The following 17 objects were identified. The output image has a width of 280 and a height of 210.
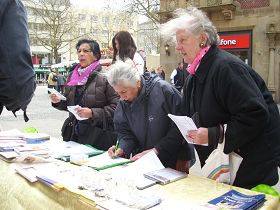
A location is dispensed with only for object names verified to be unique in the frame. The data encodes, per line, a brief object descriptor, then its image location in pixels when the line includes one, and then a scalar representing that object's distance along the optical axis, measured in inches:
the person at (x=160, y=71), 638.5
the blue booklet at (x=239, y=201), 60.7
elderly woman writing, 96.5
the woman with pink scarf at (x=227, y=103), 75.0
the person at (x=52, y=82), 804.5
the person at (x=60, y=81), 727.5
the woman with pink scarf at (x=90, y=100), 124.4
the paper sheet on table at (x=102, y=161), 88.6
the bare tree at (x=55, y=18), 1259.2
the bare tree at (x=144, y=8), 857.5
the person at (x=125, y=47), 133.6
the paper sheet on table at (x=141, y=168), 77.2
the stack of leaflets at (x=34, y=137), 114.9
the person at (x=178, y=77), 428.8
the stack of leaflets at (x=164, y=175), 75.7
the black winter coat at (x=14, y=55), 58.7
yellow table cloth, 65.6
